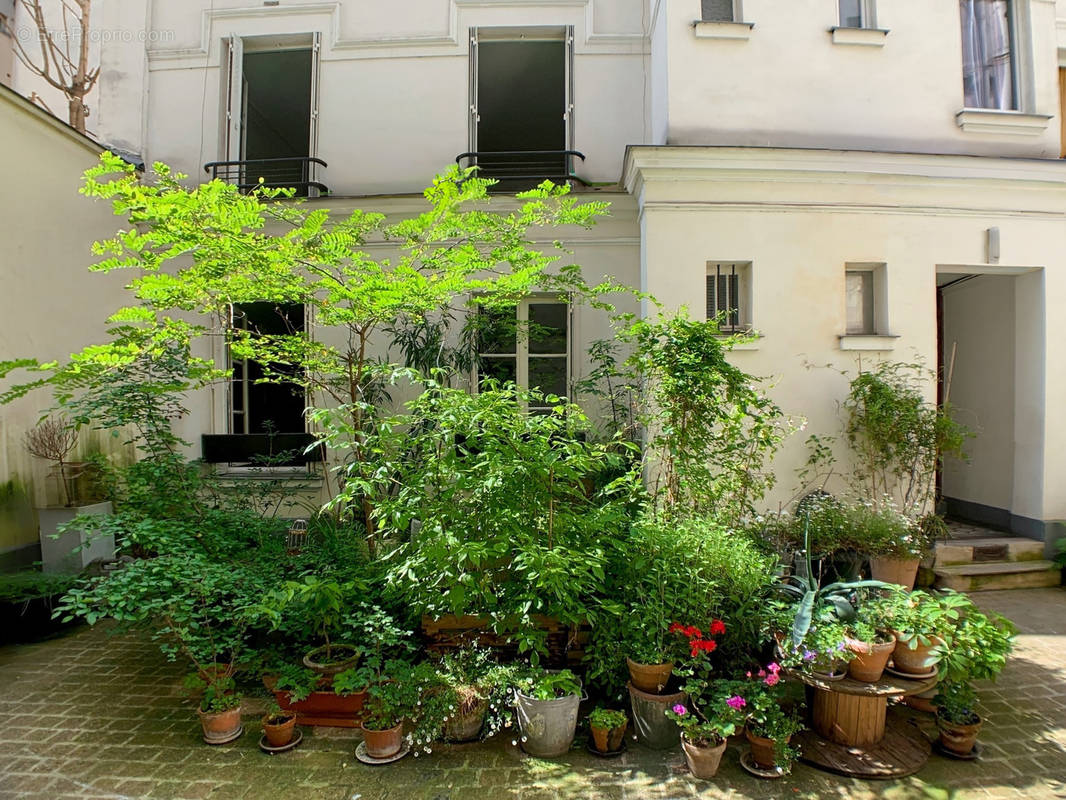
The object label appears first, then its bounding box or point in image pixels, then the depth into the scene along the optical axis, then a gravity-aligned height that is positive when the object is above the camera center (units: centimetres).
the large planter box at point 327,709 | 372 -185
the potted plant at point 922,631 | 341 -125
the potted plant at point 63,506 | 596 -98
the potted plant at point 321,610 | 356 -123
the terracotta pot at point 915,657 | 343 -139
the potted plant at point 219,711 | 358 -178
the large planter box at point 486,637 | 399 -150
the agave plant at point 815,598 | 354 -118
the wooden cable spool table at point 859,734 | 331 -184
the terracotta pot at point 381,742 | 339 -186
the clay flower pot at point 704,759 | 320 -184
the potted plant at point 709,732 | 321 -172
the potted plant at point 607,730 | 342 -181
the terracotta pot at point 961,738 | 337 -181
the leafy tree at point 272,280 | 402 +93
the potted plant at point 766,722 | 321 -169
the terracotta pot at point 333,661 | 370 -156
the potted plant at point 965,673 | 338 -146
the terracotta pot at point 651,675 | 350 -154
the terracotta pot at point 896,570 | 547 -143
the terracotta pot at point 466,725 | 352 -183
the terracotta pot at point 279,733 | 349 -186
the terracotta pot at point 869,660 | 338 -139
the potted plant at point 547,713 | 341 -171
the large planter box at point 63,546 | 589 -135
